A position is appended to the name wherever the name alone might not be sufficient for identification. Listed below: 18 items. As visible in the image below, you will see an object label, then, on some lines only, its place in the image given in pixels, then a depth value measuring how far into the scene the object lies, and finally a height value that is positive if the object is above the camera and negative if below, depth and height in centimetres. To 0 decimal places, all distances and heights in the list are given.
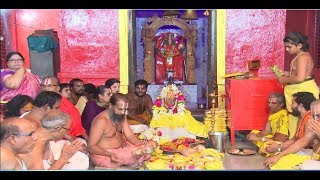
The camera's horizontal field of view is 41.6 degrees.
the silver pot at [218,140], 658 -109
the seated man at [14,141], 399 -66
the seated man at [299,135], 521 -83
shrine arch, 1034 +82
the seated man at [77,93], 698 -36
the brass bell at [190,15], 809 +108
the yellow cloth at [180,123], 714 -88
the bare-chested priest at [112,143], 540 -93
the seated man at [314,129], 491 -71
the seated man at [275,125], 648 -88
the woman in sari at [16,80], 549 -10
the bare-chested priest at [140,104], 801 -63
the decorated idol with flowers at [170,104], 732 -58
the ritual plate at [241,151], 630 -124
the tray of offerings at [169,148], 592 -110
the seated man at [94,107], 651 -55
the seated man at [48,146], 444 -78
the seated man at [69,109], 595 -51
